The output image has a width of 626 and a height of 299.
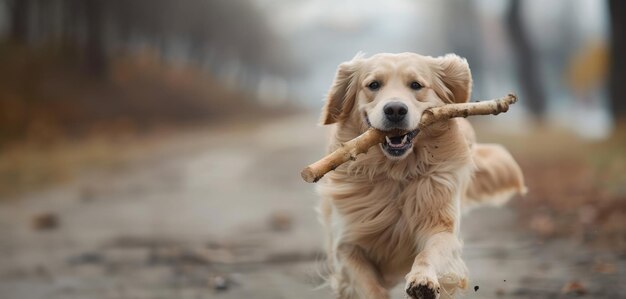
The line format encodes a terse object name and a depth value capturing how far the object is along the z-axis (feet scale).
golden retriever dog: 9.96
